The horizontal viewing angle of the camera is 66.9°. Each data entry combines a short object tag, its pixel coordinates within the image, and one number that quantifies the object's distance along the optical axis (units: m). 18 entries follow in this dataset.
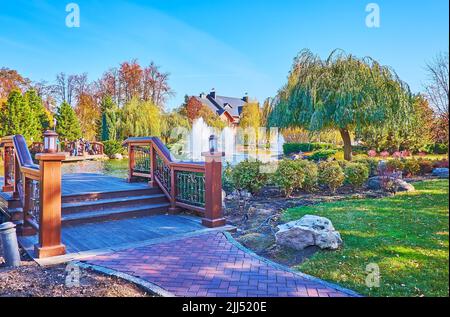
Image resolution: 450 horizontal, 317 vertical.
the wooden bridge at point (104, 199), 3.61
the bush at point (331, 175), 6.99
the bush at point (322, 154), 12.38
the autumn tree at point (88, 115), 11.84
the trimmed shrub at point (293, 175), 6.57
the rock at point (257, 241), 3.97
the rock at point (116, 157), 13.83
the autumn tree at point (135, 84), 11.70
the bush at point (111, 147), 13.77
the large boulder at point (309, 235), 3.66
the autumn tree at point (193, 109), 16.97
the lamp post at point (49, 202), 3.55
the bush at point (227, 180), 6.80
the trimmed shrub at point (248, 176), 6.47
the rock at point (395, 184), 6.76
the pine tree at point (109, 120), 13.37
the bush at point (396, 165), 7.56
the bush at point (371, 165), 8.24
